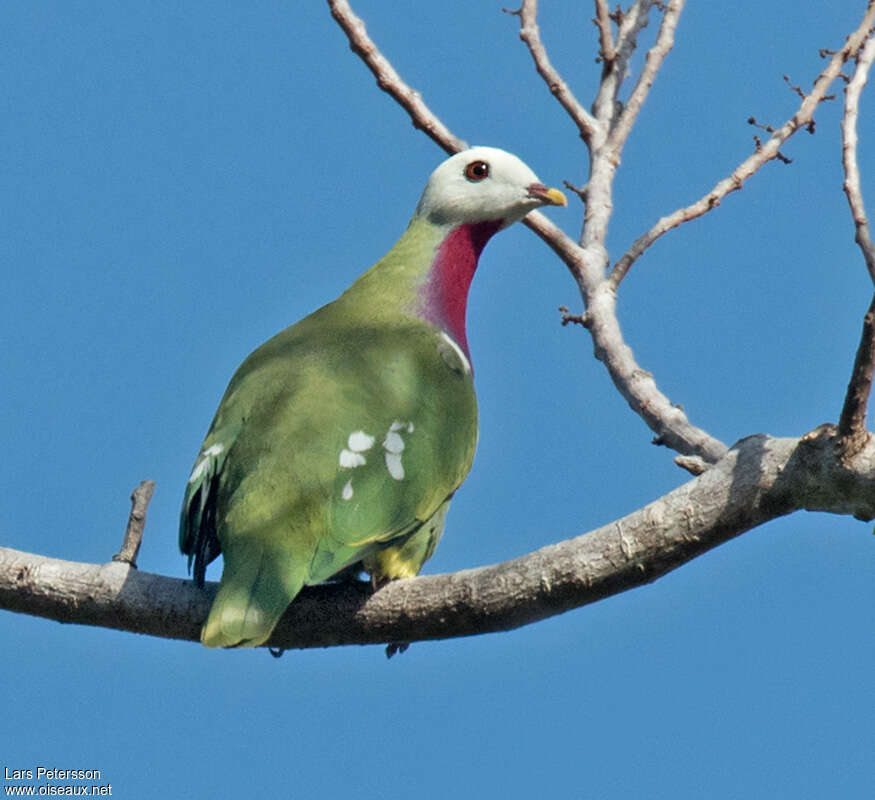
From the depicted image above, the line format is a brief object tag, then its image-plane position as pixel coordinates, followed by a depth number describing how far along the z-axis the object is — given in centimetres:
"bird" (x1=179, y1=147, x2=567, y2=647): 703
